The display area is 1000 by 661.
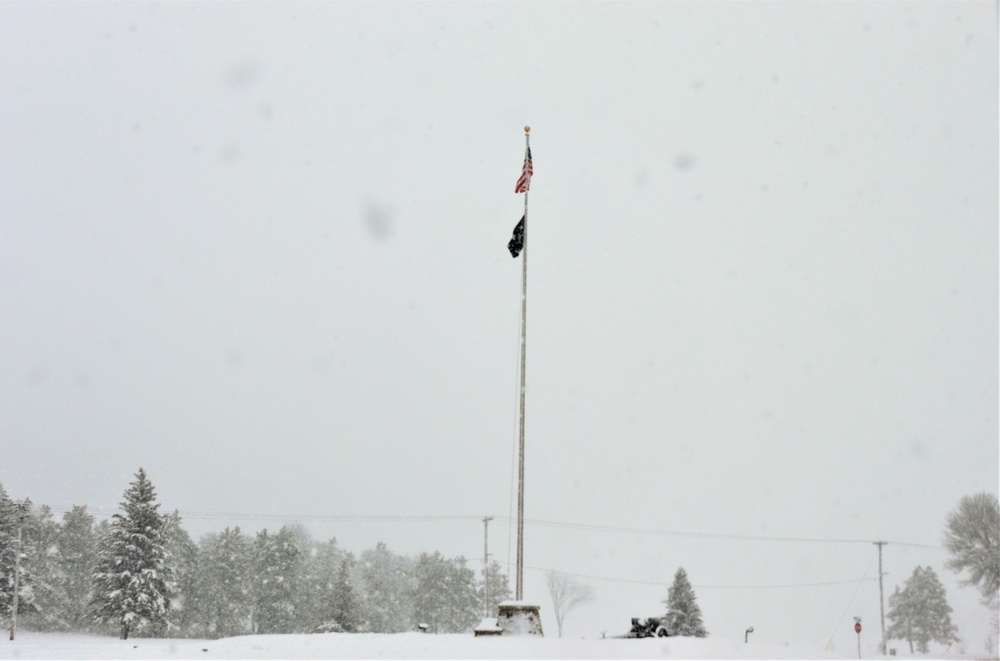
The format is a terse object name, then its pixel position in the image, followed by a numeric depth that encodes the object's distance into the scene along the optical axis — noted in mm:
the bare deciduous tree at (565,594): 97000
